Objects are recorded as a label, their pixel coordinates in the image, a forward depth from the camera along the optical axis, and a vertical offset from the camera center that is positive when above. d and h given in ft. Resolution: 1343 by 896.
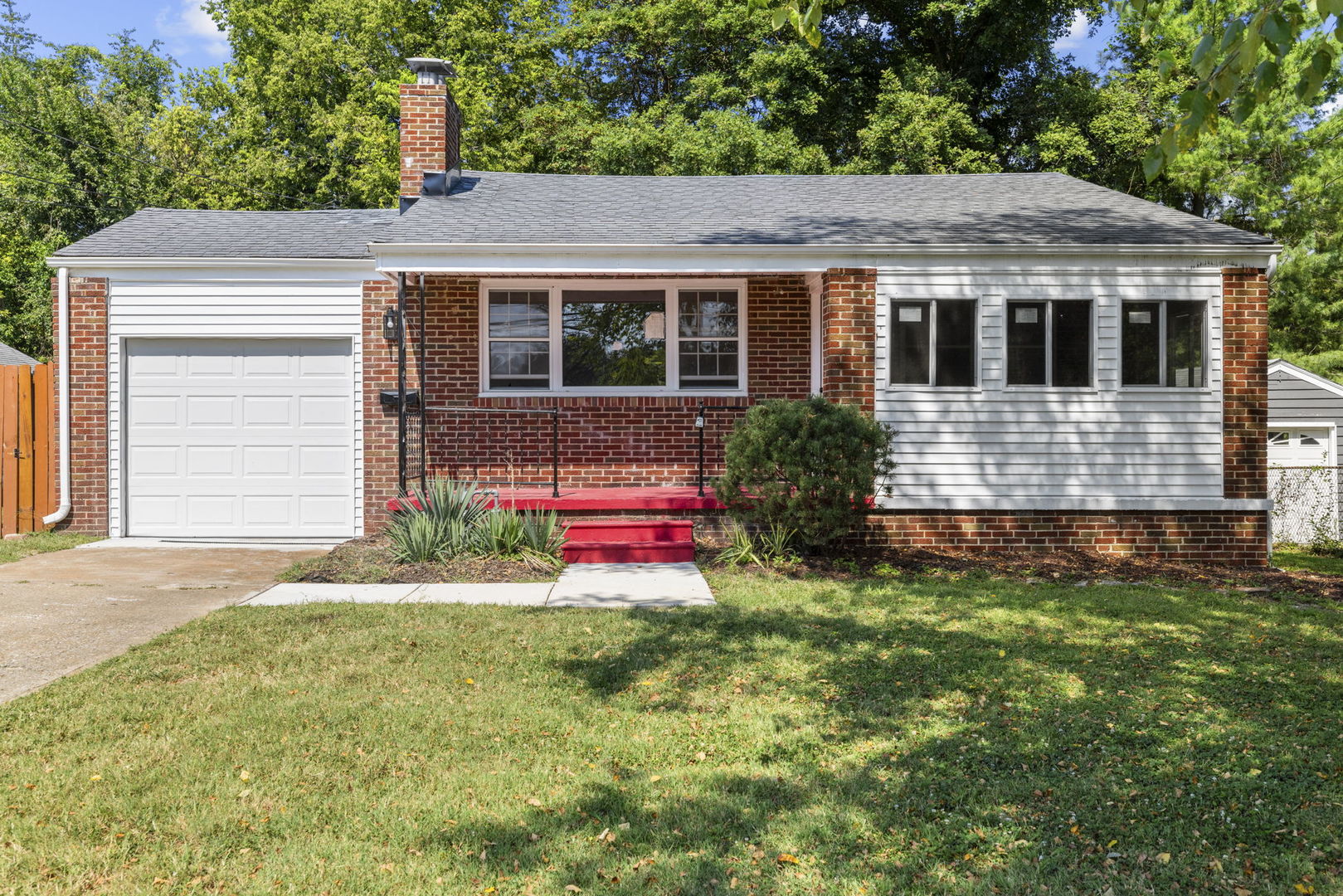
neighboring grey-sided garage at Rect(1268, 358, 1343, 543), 58.65 +0.97
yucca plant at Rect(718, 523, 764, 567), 27.84 -3.88
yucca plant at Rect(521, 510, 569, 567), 27.12 -3.57
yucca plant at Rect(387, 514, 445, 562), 26.66 -3.51
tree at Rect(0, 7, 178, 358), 82.33 +23.00
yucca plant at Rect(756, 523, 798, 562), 27.81 -3.68
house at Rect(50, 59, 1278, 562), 31.30 +2.78
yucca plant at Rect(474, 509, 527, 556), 27.20 -3.35
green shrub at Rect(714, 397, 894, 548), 26.58 -1.11
